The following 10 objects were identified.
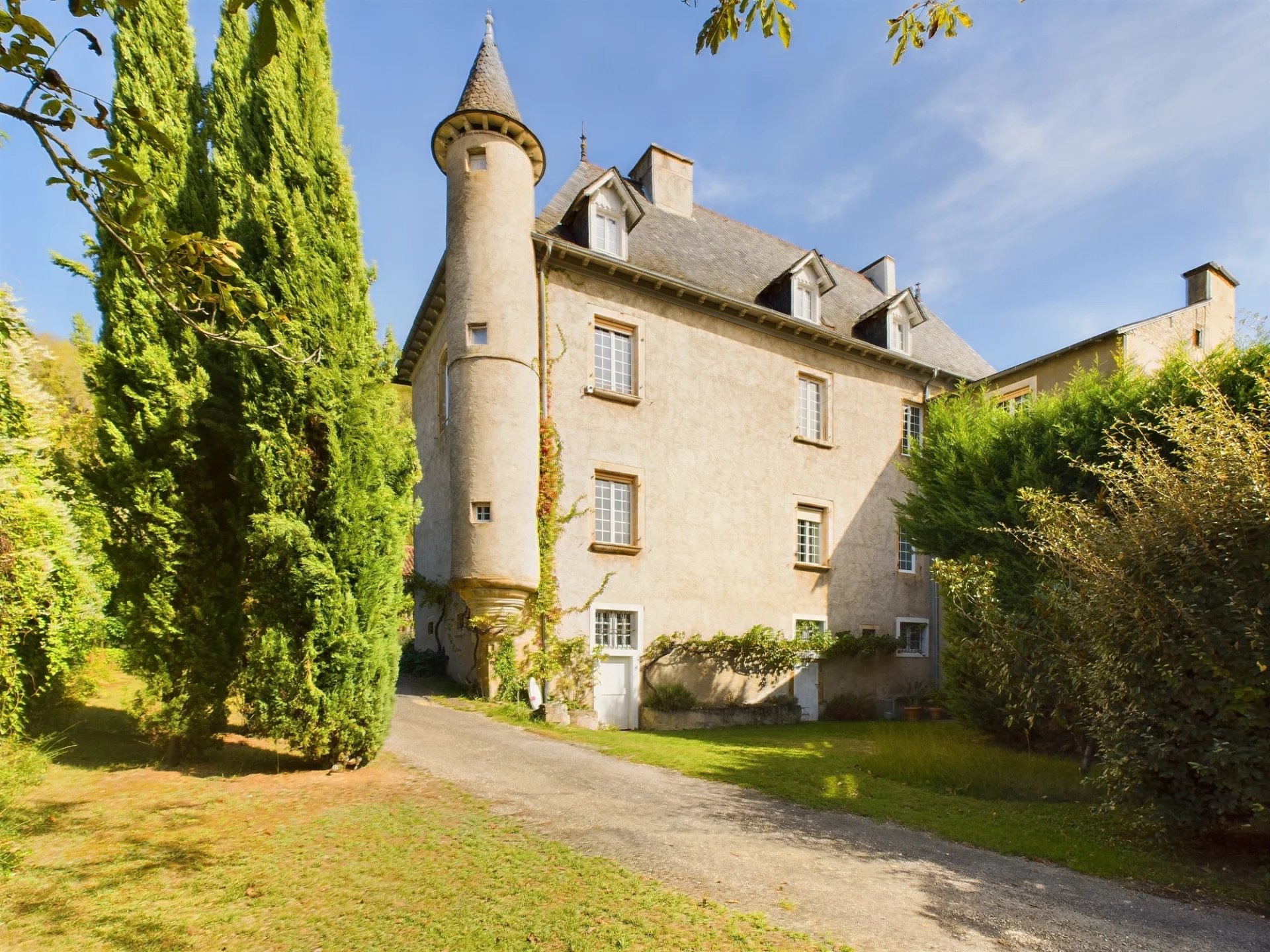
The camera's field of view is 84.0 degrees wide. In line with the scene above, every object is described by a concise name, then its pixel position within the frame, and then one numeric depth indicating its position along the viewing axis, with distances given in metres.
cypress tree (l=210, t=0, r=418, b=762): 7.30
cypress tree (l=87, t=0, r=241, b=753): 7.17
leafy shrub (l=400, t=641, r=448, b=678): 17.52
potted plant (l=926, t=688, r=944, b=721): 18.80
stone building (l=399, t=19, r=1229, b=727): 14.48
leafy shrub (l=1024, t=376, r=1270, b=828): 5.93
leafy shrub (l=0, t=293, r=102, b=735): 7.37
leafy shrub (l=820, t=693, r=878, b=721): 18.33
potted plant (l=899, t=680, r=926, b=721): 18.75
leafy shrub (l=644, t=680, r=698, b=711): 15.53
